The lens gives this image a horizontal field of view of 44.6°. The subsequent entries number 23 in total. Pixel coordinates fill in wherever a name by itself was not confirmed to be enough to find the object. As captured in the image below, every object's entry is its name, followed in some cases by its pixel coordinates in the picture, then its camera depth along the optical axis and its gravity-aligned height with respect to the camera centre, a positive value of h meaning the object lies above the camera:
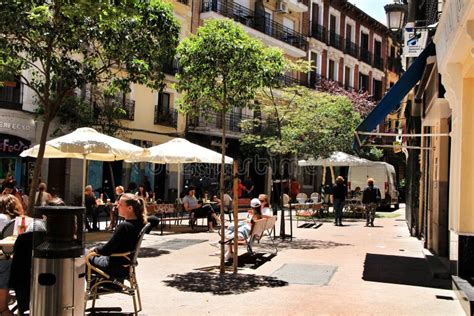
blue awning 9.29 +1.46
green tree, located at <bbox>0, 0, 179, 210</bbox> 10.37 +2.55
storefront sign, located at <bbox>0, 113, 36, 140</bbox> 21.39 +1.63
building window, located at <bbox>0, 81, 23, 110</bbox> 21.42 +2.72
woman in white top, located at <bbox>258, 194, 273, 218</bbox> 12.06 -0.63
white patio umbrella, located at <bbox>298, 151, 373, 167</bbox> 23.18 +0.81
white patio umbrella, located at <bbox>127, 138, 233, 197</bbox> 16.05 +0.57
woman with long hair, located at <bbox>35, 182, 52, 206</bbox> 11.93 -0.55
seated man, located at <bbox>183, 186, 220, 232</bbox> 16.22 -1.00
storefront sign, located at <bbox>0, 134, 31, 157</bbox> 21.66 +0.94
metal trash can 4.66 -0.77
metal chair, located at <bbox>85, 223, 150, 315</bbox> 5.99 -1.13
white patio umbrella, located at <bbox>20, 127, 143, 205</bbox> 12.95 +0.59
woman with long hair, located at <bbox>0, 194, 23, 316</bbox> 5.52 -0.46
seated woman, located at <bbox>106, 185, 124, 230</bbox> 15.57 -1.12
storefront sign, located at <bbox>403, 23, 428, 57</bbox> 11.88 +2.94
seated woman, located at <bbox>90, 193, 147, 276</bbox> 6.07 -0.70
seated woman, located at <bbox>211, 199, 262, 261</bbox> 10.21 -0.90
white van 27.72 +0.20
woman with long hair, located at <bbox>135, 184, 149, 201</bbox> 17.16 -0.58
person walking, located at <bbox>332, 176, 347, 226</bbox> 19.03 -0.65
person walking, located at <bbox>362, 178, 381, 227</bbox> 19.02 -0.68
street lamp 13.04 +3.80
